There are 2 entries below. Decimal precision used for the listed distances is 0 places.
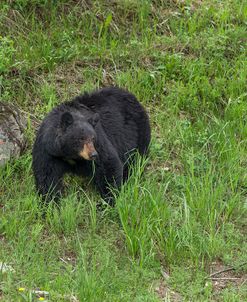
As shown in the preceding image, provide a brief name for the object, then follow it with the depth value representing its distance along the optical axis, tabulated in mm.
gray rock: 14875
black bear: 12969
